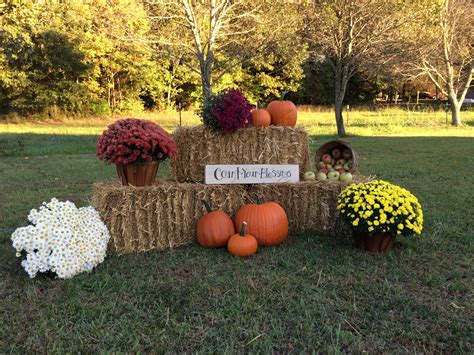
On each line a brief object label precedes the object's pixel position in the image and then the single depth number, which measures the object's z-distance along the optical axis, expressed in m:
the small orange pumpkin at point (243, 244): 3.58
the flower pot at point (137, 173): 3.77
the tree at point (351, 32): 14.23
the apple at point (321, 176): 4.42
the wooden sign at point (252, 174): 4.13
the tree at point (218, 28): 12.72
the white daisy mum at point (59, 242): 3.08
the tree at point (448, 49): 16.69
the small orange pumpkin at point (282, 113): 4.43
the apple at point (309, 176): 4.41
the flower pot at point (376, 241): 3.55
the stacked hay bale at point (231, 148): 4.22
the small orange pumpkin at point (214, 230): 3.80
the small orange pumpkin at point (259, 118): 4.30
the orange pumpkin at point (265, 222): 3.80
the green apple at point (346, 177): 4.30
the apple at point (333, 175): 4.43
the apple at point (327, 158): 4.75
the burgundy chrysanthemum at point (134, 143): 3.63
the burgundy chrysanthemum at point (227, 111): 4.01
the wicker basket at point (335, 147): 4.59
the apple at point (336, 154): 4.79
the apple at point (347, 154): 4.70
